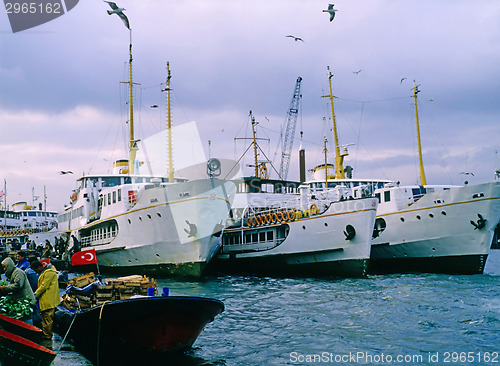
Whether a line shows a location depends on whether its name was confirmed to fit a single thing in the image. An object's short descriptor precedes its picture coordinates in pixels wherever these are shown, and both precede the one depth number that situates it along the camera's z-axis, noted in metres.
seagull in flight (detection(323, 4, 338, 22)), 20.59
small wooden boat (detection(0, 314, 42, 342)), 9.46
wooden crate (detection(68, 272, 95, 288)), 12.16
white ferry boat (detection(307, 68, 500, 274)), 24.88
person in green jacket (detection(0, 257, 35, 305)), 9.82
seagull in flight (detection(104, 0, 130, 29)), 20.17
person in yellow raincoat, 10.15
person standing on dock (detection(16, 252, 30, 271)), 13.04
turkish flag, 14.40
